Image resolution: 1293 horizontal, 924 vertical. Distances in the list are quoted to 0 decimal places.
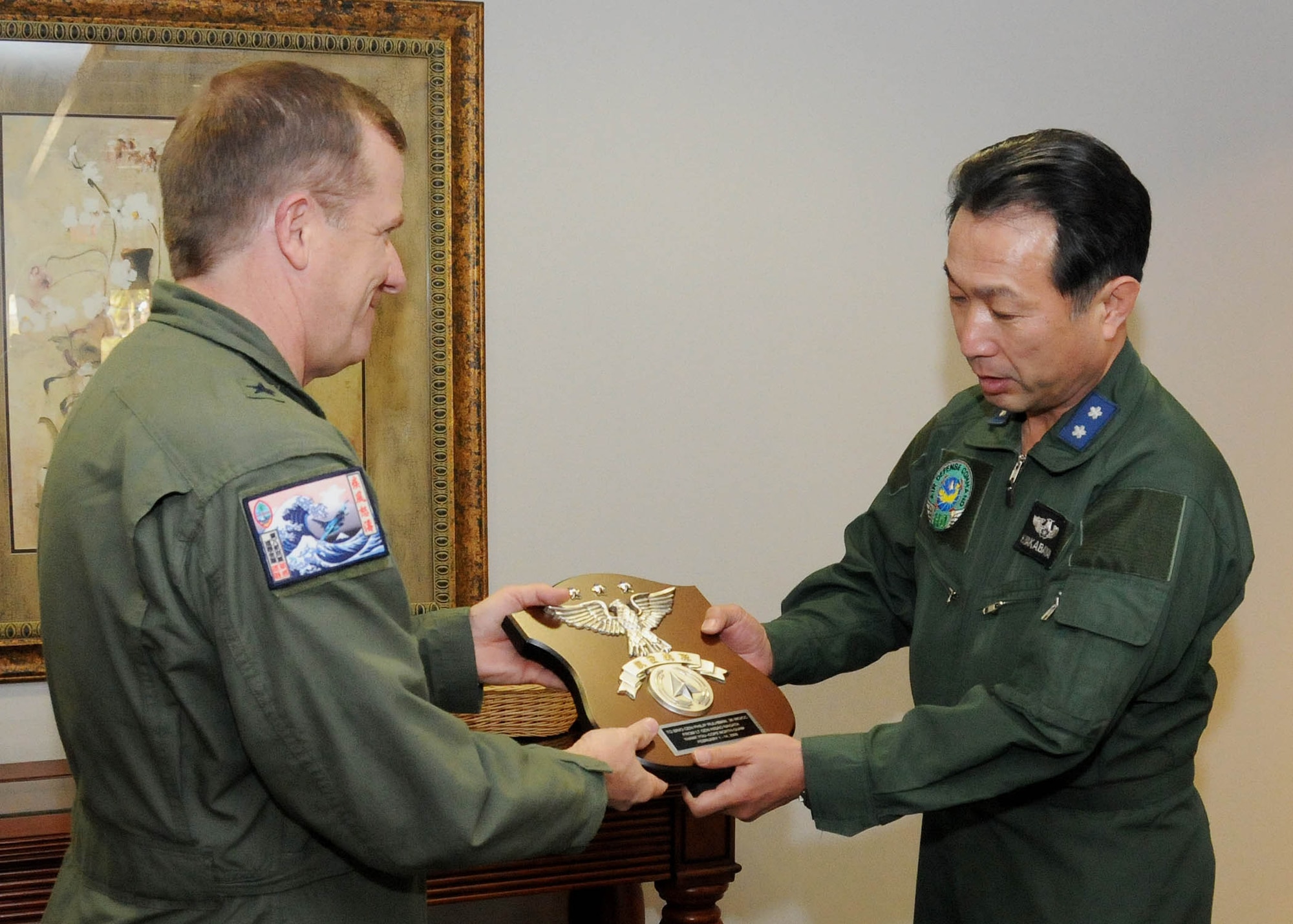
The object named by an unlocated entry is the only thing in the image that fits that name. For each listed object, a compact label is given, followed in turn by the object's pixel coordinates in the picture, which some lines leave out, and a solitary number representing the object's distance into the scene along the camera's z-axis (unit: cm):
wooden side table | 199
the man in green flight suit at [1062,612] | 158
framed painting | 237
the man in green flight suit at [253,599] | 116
